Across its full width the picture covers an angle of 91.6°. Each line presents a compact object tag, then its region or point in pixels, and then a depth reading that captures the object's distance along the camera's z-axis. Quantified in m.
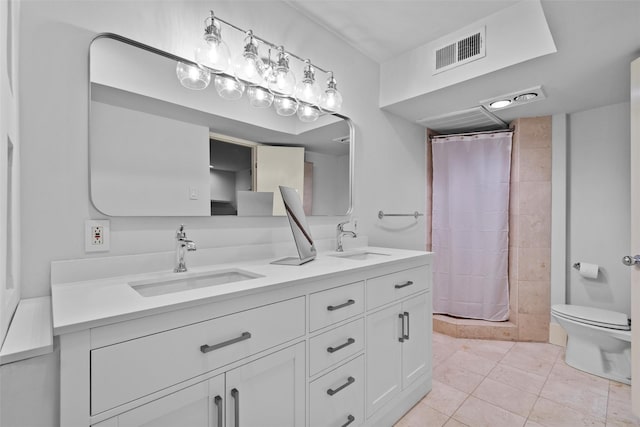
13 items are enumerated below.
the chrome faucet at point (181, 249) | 1.34
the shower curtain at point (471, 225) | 2.93
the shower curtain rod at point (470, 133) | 2.95
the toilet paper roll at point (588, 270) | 2.53
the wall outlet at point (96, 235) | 1.21
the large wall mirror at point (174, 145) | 1.28
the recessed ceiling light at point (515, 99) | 2.20
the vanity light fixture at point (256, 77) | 1.48
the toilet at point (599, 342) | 2.12
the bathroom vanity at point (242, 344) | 0.79
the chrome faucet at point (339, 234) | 2.13
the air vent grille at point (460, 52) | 1.98
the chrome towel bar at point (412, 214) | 2.56
